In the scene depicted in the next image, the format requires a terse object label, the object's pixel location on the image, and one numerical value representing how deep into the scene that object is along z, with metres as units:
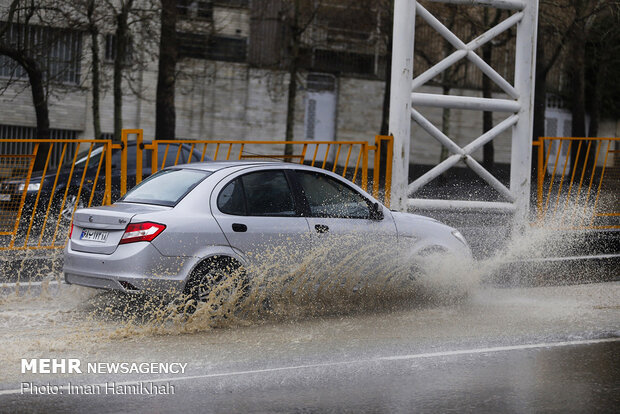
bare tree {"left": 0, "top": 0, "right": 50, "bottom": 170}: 23.86
